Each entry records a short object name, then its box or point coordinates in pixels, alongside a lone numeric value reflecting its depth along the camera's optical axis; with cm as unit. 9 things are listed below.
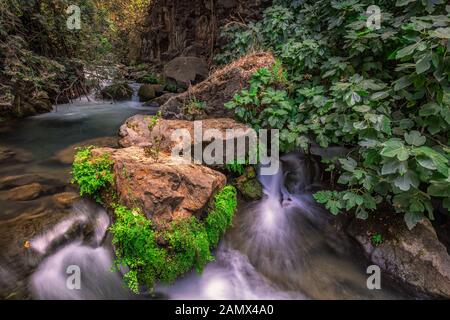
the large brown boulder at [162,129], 431
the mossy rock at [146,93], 926
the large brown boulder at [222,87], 519
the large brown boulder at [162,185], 296
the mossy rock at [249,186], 427
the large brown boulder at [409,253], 312
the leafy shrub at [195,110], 545
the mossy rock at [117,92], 787
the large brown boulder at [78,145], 476
